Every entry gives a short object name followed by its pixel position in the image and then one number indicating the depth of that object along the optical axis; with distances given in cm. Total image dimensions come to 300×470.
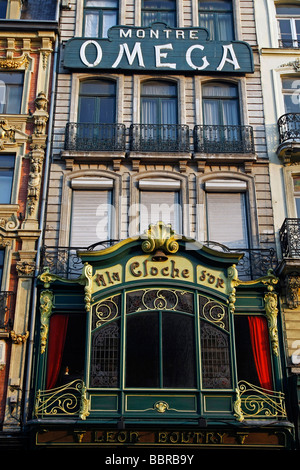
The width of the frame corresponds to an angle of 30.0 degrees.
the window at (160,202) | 1730
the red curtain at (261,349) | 1485
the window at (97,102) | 1880
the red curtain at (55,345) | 1468
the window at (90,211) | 1703
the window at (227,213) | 1709
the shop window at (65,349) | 1465
